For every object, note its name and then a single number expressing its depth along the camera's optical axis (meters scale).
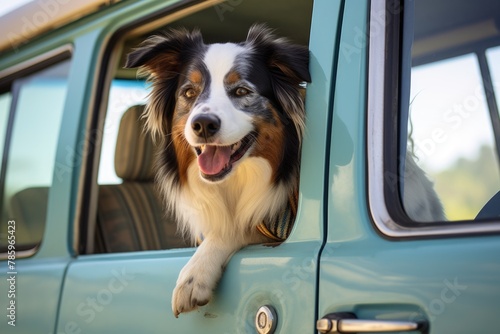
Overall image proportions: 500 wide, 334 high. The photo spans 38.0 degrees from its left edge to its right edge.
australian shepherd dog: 2.46
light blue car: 1.55
